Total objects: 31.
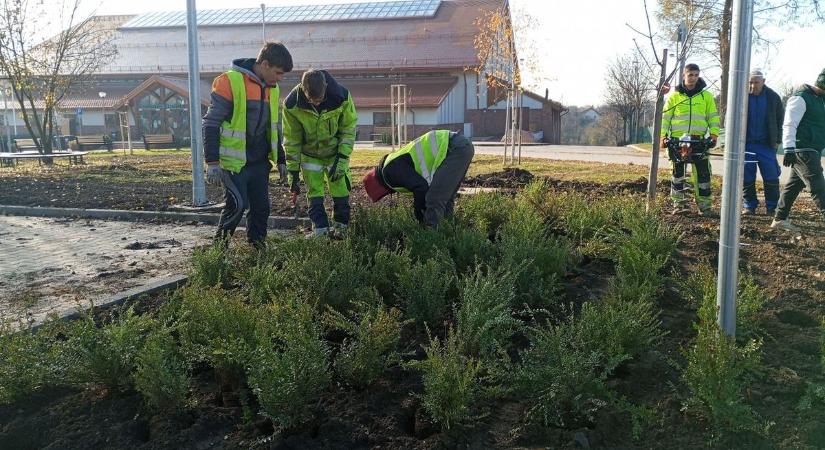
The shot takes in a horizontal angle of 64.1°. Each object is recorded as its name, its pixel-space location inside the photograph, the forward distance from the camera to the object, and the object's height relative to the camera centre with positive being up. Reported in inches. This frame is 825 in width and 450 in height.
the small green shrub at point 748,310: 132.5 -32.0
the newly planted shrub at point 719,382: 101.2 -36.4
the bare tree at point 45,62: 864.3 +125.8
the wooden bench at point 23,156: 799.7 -4.4
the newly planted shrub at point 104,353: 118.3 -36.2
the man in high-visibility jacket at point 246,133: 218.8 +6.4
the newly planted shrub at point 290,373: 105.9 -36.4
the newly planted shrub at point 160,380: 110.4 -38.4
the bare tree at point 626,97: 1801.2 +161.2
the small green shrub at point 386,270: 163.8 -29.8
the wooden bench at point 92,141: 1495.4 +26.0
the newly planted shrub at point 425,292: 147.0 -31.6
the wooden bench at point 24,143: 1346.0 +19.6
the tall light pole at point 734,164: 112.2 -2.3
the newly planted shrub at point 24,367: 116.8 -38.5
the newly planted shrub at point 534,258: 159.2 -27.5
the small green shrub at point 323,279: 154.0 -30.3
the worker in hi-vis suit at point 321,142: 234.4 +3.6
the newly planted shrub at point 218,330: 120.0 -33.9
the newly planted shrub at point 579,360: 109.0 -36.7
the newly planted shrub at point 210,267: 174.1 -30.7
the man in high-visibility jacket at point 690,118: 302.0 +15.3
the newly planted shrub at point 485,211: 233.1 -21.9
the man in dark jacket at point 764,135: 307.6 +7.6
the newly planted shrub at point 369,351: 119.0 -36.1
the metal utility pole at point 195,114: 369.1 +21.5
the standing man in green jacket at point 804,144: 263.9 +2.9
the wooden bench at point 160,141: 1505.9 +25.7
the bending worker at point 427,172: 216.2 -6.7
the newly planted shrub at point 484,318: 126.4 -32.5
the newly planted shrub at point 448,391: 103.9 -38.0
